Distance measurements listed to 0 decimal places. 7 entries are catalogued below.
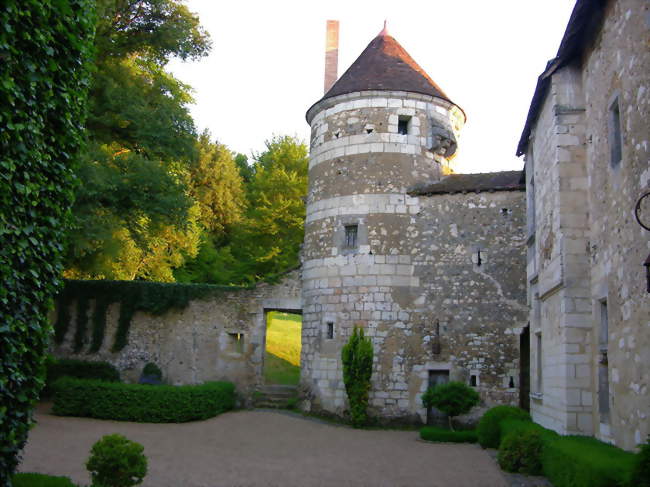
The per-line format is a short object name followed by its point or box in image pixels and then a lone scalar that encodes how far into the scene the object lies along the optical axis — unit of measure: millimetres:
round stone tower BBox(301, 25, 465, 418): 15906
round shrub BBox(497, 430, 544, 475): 9352
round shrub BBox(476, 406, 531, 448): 12195
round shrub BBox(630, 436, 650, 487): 4875
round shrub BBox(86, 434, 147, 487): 7031
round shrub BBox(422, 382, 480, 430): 14016
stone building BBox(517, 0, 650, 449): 6719
